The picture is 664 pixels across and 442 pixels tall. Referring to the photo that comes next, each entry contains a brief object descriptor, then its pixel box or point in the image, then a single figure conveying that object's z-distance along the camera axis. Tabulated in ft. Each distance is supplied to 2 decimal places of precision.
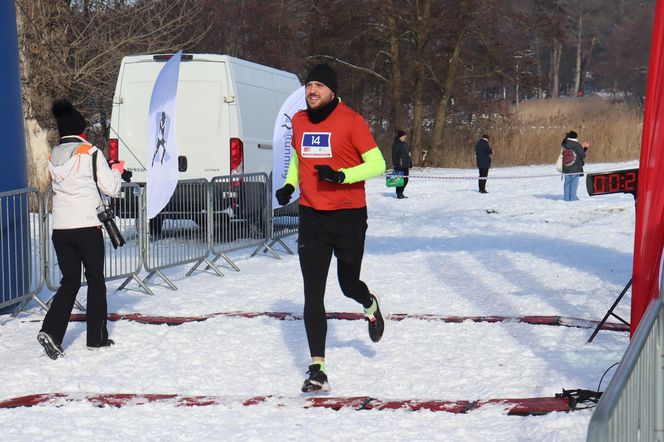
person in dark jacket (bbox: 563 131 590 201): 74.18
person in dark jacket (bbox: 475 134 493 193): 88.53
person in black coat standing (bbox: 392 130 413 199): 83.46
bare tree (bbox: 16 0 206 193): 68.64
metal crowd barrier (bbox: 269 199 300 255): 45.73
